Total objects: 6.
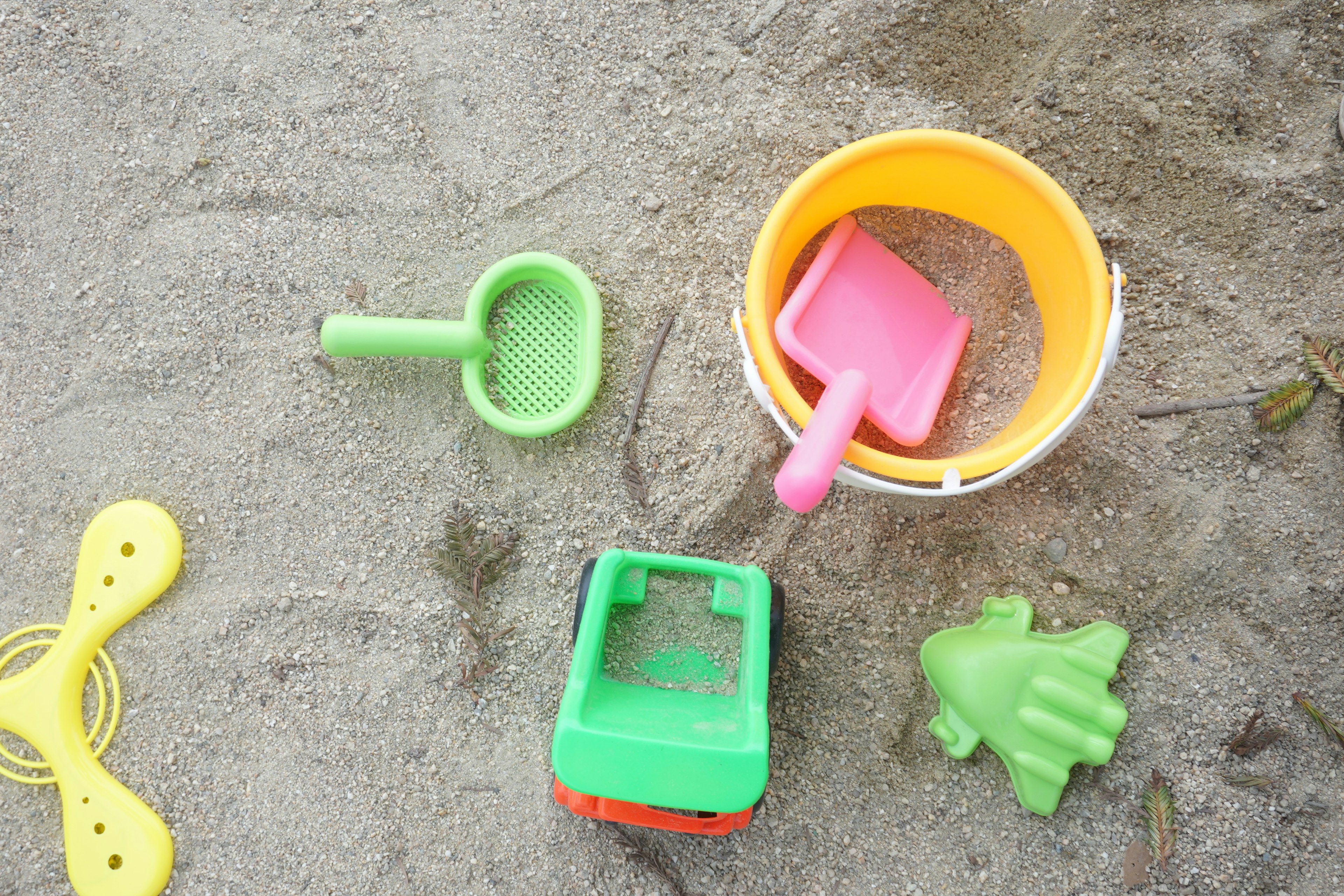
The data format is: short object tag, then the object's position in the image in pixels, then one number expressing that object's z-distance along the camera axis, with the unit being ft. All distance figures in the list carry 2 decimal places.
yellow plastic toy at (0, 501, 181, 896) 3.42
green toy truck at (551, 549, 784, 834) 2.65
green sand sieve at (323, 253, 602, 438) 3.34
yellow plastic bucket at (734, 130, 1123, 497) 2.81
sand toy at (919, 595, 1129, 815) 3.03
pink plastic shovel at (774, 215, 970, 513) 3.25
